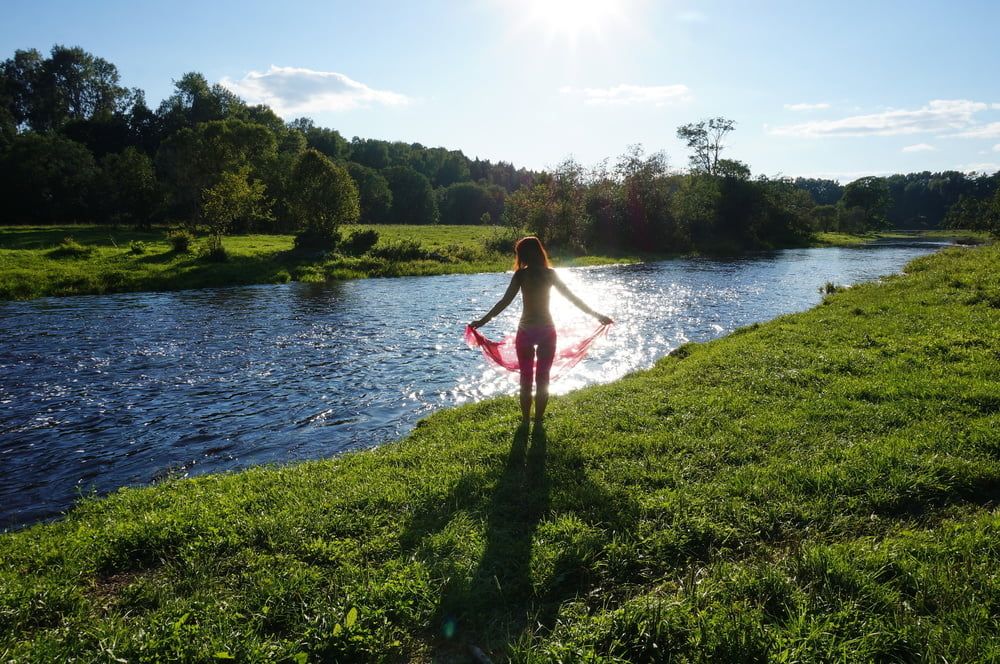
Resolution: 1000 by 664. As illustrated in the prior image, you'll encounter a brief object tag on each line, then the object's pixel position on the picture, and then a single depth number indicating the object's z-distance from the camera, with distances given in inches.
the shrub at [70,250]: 1482.5
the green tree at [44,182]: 2536.9
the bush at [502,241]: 2321.6
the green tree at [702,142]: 4197.8
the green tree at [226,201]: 1750.7
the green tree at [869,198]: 6107.3
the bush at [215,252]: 1635.1
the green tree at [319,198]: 1935.3
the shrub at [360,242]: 1943.9
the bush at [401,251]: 1924.2
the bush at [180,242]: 1710.1
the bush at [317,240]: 1891.0
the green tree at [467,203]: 5049.2
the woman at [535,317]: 367.9
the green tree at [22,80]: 4360.2
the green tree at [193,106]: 3907.5
